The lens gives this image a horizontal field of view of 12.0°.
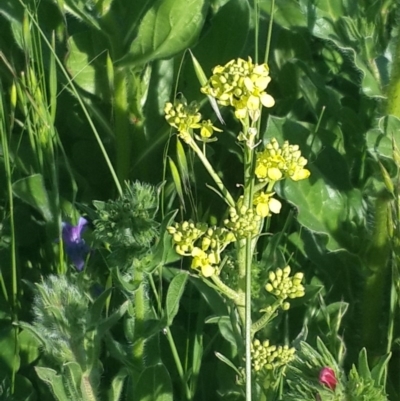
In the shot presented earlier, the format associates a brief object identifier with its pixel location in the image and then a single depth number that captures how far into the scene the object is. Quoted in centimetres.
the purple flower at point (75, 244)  125
